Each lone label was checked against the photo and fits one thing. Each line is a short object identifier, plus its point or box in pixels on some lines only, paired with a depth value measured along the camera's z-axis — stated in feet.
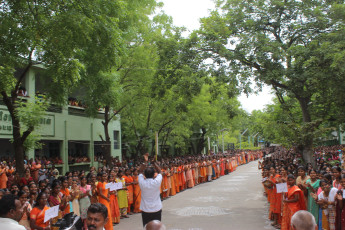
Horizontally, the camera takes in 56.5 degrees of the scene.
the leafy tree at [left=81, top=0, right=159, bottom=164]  43.11
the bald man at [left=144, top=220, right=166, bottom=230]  10.22
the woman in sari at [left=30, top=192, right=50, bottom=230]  18.85
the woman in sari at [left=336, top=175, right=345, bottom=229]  21.52
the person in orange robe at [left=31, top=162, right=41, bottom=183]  42.56
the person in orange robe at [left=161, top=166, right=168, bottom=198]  49.89
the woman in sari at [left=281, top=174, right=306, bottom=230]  23.48
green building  58.75
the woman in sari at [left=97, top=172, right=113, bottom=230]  27.96
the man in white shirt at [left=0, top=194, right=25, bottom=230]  11.41
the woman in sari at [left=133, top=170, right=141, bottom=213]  39.83
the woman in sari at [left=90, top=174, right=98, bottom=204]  28.73
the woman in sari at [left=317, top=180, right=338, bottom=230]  22.38
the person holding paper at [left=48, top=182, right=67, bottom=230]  23.11
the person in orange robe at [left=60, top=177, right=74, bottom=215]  25.56
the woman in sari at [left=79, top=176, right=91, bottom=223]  26.86
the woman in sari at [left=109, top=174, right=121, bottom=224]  32.99
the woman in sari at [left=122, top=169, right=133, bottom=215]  38.93
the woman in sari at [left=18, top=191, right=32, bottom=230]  19.80
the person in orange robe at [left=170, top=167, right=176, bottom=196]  54.20
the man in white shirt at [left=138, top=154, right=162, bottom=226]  20.62
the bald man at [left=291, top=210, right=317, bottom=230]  10.14
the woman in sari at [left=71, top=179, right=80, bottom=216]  25.00
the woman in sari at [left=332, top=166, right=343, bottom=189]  23.56
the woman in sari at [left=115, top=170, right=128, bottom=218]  36.50
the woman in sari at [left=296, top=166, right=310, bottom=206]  26.22
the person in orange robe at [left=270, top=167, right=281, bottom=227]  29.95
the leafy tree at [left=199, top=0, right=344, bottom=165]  40.73
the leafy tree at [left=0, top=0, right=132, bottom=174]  27.89
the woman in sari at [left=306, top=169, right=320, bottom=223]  25.10
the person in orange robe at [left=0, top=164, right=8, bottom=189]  36.91
